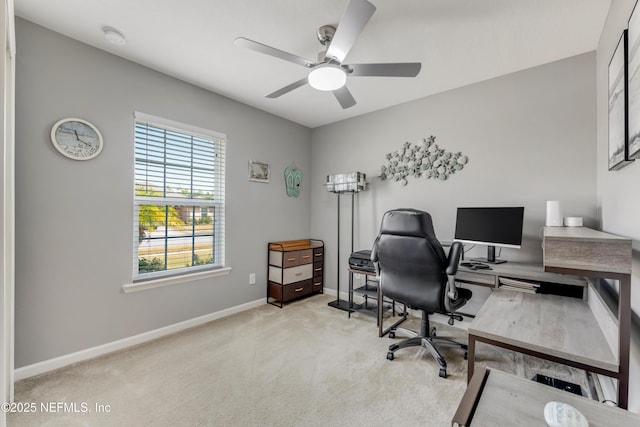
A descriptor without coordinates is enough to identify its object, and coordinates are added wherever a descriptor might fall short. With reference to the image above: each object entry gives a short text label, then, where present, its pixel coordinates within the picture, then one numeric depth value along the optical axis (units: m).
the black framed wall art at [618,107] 1.33
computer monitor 2.28
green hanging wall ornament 3.91
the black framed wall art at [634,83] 1.16
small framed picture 3.45
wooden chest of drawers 3.48
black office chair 1.99
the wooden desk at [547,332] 1.13
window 2.57
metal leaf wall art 2.95
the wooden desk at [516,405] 0.78
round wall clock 2.08
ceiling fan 1.56
